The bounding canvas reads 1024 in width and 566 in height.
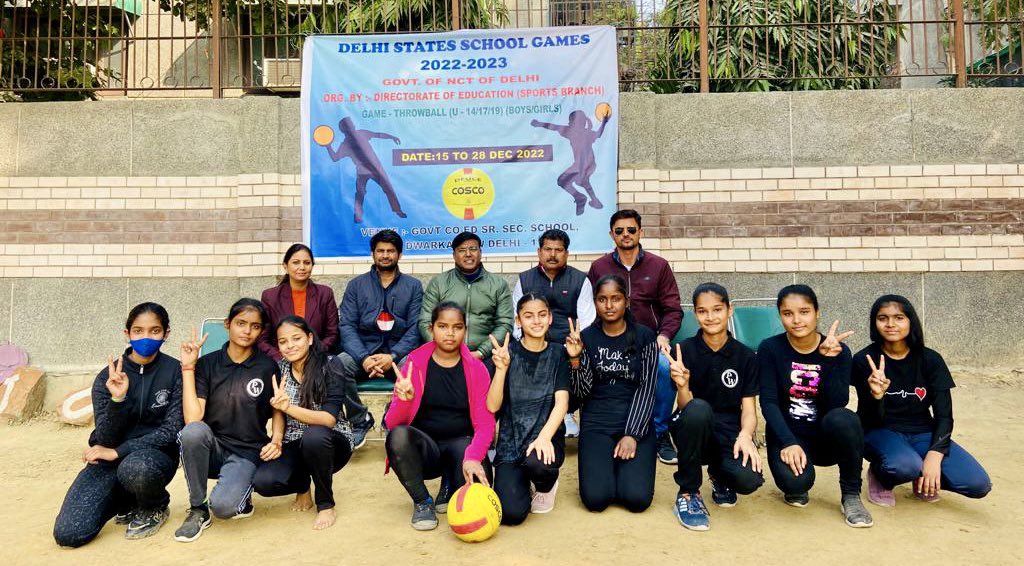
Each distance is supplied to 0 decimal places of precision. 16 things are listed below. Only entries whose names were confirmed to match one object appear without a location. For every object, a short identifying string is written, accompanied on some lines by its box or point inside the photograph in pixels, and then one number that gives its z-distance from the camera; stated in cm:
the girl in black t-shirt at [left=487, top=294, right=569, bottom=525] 336
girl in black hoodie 316
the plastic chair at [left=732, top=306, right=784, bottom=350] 532
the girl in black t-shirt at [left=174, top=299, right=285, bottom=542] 328
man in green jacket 484
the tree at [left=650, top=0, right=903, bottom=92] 626
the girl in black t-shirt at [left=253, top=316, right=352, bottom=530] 336
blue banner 607
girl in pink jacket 338
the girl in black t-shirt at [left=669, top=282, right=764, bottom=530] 333
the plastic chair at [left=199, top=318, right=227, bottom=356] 522
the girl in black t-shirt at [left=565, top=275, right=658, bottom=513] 345
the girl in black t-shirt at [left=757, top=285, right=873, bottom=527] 332
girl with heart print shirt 334
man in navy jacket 485
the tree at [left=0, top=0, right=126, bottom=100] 663
